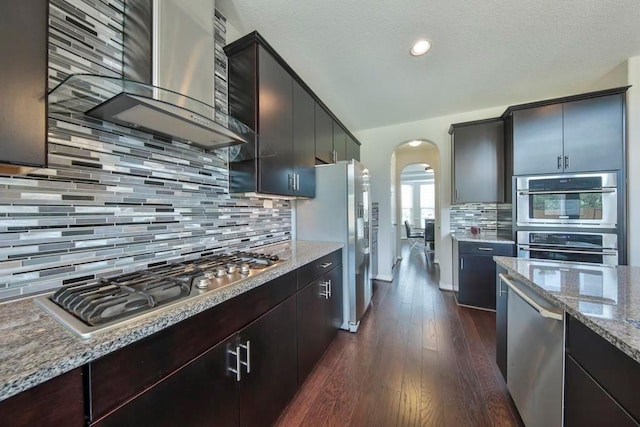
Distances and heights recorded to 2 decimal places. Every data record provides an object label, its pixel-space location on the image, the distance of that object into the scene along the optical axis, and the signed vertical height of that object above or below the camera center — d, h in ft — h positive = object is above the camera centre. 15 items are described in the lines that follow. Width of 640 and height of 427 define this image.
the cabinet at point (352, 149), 11.38 +3.39
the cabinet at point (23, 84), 2.12 +1.24
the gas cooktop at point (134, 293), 2.26 -0.96
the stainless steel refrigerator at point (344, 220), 7.47 -0.19
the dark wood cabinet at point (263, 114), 5.32 +2.44
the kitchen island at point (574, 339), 2.17 -1.50
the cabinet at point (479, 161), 9.97 +2.32
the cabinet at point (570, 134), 7.69 +2.82
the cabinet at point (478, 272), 9.07 -2.29
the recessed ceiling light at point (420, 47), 6.40 +4.71
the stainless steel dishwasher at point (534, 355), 3.14 -2.19
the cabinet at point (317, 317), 5.07 -2.58
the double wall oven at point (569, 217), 7.62 -0.08
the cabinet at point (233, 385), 2.35 -2.17
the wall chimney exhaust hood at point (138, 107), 2.94 +1.50
